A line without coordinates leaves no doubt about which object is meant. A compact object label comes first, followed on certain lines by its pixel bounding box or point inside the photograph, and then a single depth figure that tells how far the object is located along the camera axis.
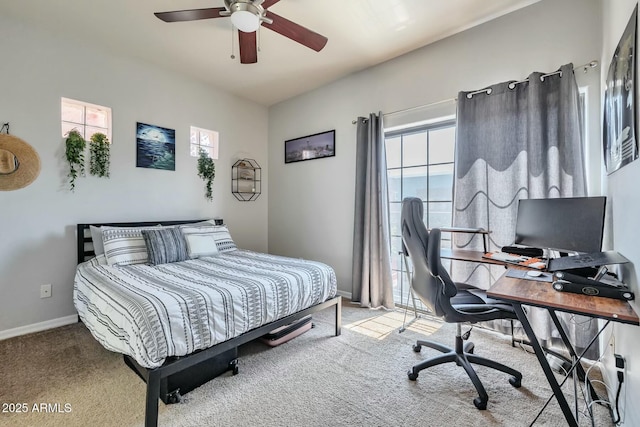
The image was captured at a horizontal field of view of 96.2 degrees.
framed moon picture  3.27
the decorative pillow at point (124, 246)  2.59
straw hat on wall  2.42
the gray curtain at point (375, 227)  3.23
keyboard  1.97
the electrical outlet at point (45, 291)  2.70
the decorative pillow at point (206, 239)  2.99
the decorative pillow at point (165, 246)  2.69
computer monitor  1.65
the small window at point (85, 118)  2.84
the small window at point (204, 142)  3.78
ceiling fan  1.86
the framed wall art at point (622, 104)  1.23
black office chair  1.69
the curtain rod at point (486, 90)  2.09
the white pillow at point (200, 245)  2.96
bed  1.52
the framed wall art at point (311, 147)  3.80
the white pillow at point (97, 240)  2.73
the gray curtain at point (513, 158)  2.13
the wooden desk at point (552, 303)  1.05
